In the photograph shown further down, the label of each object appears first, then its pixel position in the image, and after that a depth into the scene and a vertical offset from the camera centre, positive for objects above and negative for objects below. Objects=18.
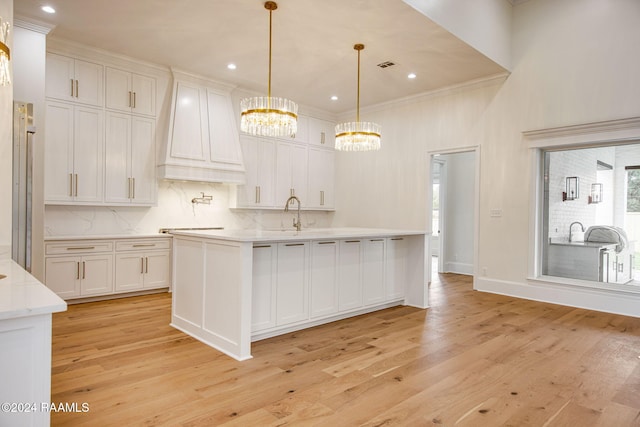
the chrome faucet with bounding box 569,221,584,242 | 5.13 -0.13
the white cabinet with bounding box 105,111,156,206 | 5.18 +0.65
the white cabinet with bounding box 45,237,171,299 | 4.61 -0.73
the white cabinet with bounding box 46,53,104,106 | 4.76 +1.57
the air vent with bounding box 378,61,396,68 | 5.32 +2.01
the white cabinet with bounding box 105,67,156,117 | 5.20 +1.57
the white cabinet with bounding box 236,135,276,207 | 6.65 +0.64
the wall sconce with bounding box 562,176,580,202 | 5.18 +0.33
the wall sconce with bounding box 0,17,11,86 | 1.84 +0.70
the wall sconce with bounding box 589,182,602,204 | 4.95 +0.28
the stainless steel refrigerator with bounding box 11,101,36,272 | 2.91 +0.19
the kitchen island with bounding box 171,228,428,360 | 3.12 -0.65
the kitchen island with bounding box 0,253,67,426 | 1.25 -0.49
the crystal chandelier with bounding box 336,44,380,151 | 4.54 +0.86
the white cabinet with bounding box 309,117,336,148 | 7.70 +1.55
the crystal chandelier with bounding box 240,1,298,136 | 3.74 +0.90
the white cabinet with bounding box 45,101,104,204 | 4.73 +0.66
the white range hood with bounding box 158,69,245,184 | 5.55 +1.08
